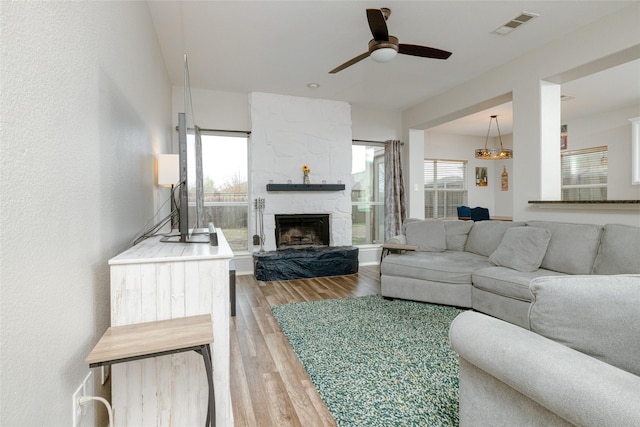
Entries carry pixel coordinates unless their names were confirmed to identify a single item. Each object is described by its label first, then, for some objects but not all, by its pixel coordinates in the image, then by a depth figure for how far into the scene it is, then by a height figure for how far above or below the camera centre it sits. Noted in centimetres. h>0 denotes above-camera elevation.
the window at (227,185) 492 +34
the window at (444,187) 768 +40
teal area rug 165 -105
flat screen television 157 +3
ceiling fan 244 +139
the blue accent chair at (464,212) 657 -18
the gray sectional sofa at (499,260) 260 -57
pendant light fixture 589 +91
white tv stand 127 -45
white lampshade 268 +31
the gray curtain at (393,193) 564 +19
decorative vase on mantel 514 +50
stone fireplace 493 +85
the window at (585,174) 607 +55
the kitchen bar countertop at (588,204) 277 -3
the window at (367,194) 594 +20
